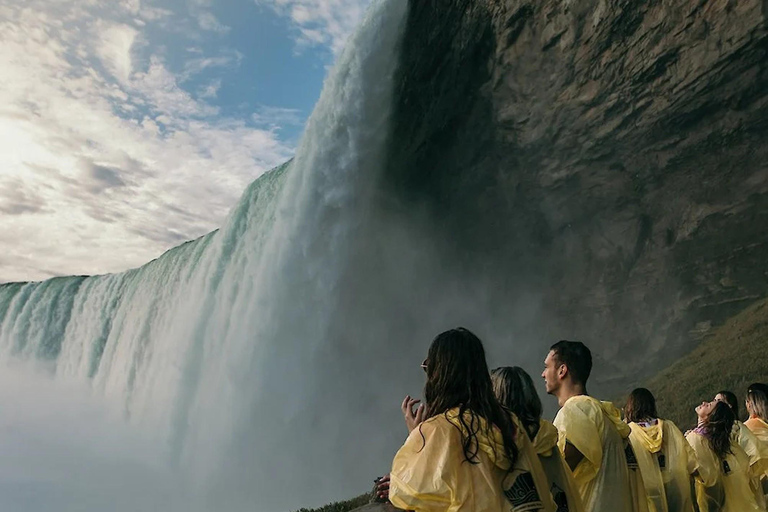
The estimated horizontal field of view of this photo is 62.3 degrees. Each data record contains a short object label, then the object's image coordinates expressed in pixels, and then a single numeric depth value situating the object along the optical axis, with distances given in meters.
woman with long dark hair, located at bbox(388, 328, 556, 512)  2.00
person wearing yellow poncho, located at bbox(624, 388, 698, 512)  4.09
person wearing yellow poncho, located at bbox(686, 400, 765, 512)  4.48
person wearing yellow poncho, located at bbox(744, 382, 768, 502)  4.87
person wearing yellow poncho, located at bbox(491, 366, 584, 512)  2.47
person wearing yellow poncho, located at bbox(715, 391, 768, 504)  4.82
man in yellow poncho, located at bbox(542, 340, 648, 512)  2.96
